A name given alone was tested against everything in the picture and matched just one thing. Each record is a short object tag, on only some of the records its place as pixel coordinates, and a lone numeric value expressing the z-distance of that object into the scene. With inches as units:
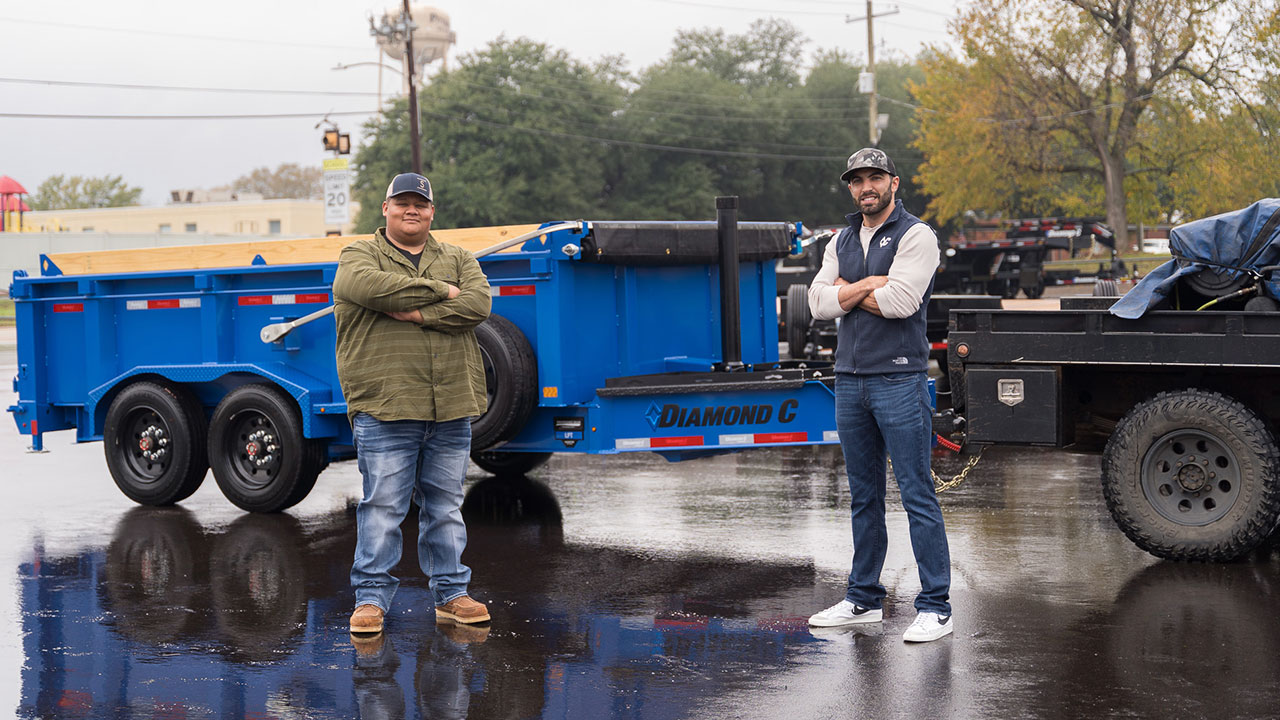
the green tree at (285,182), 5172.2
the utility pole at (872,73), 1761.8
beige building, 3435.0
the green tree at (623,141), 2677.2
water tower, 3115.2
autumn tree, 1595.7
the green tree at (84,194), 4414.4
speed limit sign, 1365.7
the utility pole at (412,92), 1455.5
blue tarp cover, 280.5
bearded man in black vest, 230.5
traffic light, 1338.6
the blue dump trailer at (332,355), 336.8
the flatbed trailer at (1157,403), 277.0
